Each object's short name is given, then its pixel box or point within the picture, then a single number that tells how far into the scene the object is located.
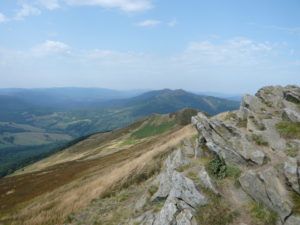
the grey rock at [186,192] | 14.30
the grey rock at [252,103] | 24.73
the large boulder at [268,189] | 12.63
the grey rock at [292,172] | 13.38
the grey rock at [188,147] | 21.89
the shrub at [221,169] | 16.10
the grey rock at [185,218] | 12.99
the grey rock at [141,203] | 17.39
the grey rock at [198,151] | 19.94
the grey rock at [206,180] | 14.89
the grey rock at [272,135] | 17.10
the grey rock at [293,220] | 11.90
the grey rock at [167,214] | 13.66
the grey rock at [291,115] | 19.46
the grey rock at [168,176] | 17.09
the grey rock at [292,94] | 24.60
